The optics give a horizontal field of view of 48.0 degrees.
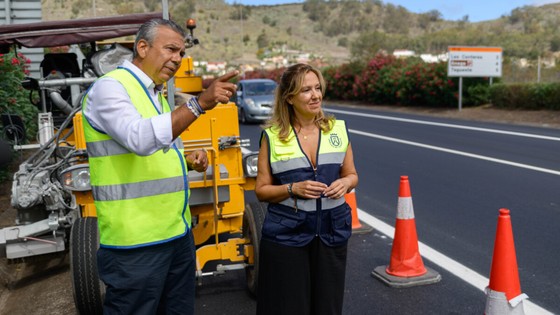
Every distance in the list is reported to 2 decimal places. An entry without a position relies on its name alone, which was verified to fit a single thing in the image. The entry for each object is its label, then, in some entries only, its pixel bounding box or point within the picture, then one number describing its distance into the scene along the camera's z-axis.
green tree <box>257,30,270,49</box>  105.06
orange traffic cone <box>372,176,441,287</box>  5.33
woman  3.52
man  2.84
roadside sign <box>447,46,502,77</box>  23.39
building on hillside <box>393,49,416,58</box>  78.51
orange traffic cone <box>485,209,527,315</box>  3.97
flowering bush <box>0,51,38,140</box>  9.41
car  21.06
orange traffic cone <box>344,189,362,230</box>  6.82
